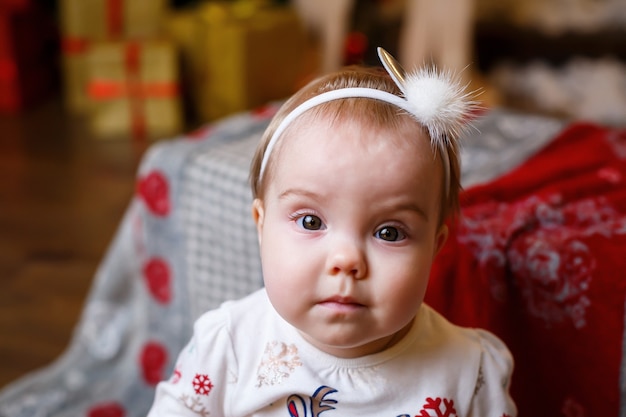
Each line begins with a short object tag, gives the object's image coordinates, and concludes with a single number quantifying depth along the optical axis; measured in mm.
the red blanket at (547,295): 1056
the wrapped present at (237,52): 2740
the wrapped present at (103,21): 2854
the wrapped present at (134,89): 2742
